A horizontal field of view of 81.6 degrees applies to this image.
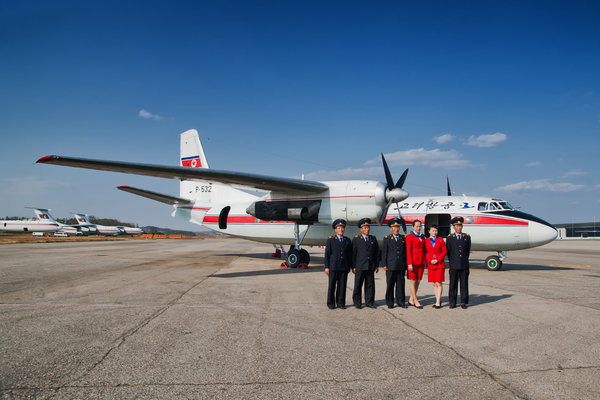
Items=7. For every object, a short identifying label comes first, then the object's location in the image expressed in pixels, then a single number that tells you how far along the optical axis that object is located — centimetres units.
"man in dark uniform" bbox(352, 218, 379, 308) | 746
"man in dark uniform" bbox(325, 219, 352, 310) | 731
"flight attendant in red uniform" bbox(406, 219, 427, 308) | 754
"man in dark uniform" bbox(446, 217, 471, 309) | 742
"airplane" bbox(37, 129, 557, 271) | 1300
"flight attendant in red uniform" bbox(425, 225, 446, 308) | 755
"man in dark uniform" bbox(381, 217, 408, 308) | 752
